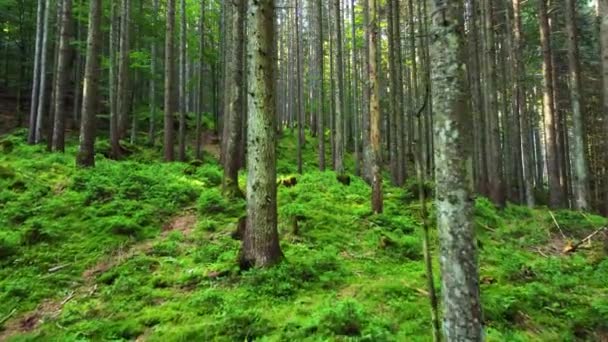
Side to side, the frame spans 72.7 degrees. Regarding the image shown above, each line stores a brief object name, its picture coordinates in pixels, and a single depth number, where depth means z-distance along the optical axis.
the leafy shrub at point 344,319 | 4.75
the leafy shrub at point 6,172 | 9.94
